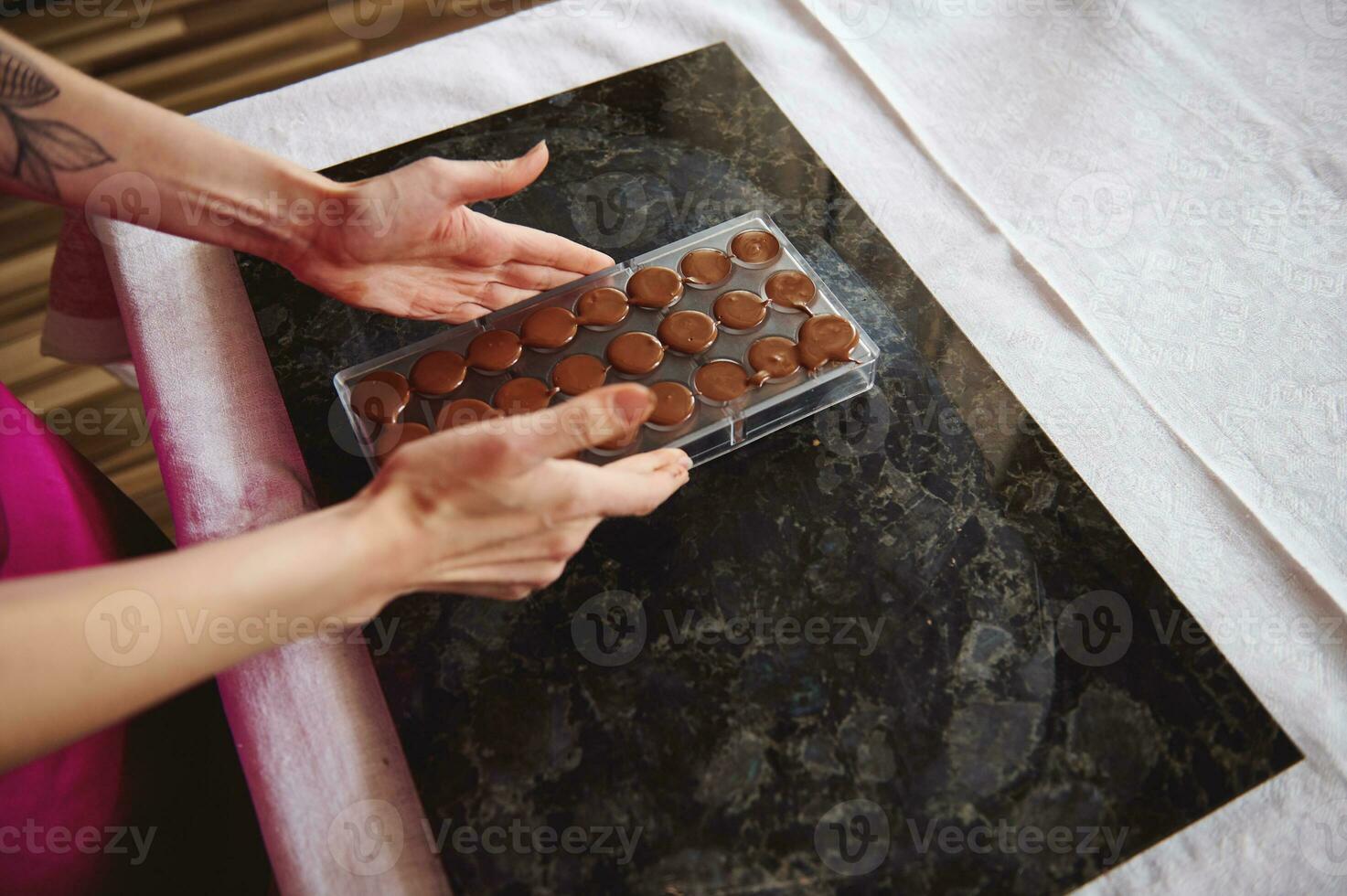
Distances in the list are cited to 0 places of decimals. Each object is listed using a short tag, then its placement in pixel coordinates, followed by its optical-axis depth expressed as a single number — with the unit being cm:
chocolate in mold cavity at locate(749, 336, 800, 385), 80
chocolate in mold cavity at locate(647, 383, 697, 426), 78
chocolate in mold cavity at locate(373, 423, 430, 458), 78
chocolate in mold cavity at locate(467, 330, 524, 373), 82
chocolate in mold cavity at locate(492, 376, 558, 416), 80
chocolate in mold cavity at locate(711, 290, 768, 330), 84
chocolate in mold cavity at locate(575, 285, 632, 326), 85
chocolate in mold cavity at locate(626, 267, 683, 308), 86
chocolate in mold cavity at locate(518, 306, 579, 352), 83
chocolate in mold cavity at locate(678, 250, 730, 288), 87
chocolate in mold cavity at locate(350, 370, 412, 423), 80
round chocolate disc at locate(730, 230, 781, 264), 88
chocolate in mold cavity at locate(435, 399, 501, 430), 79
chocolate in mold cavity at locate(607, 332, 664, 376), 82
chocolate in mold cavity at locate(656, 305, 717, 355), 83
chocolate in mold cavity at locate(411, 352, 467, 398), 81
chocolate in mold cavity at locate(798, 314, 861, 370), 80
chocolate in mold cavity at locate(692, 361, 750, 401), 80
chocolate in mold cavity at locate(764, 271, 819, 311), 85
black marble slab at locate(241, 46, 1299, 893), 65
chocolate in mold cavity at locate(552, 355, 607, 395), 81
